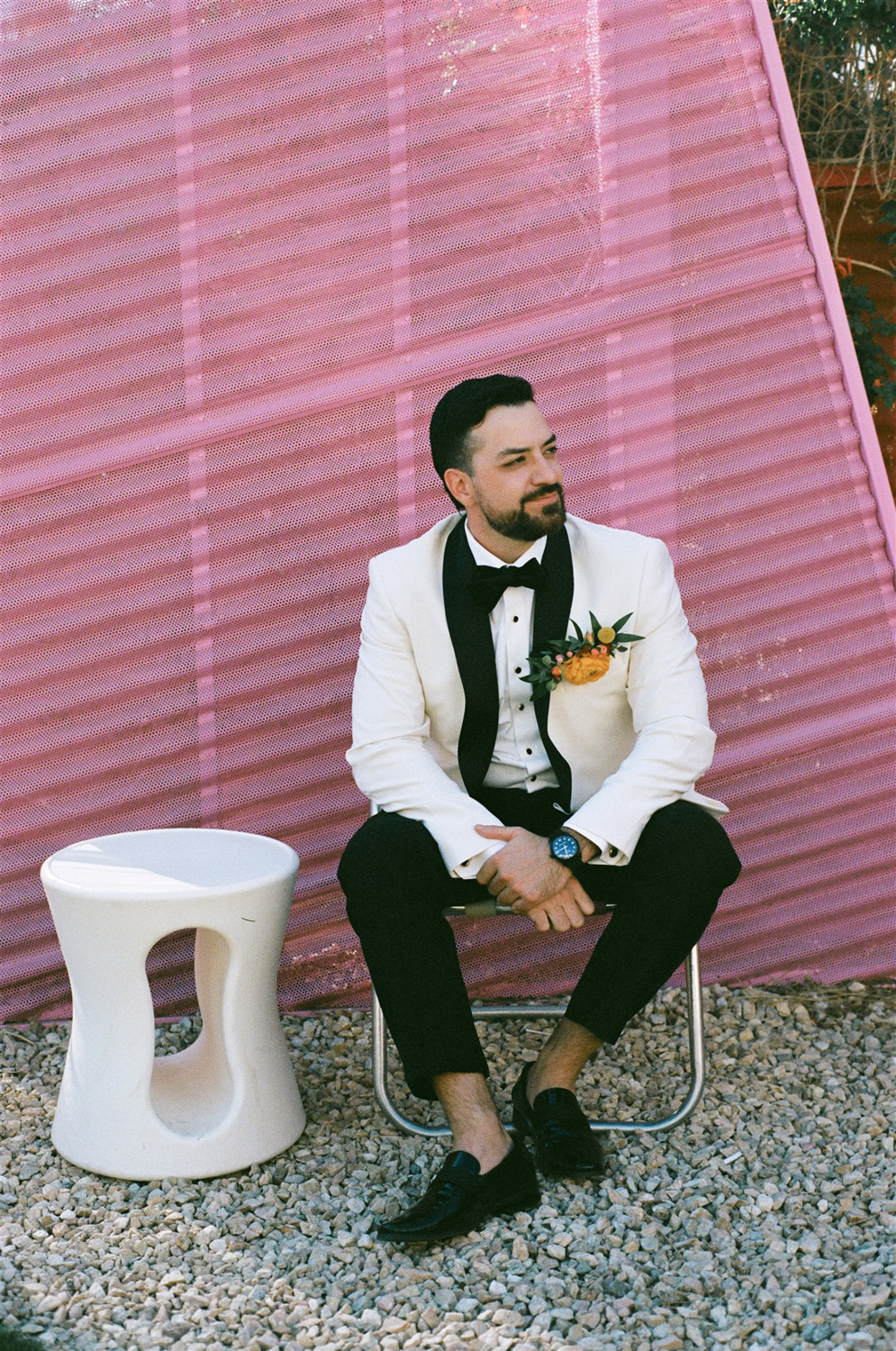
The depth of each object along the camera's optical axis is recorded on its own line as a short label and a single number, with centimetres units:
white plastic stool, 301
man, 292
